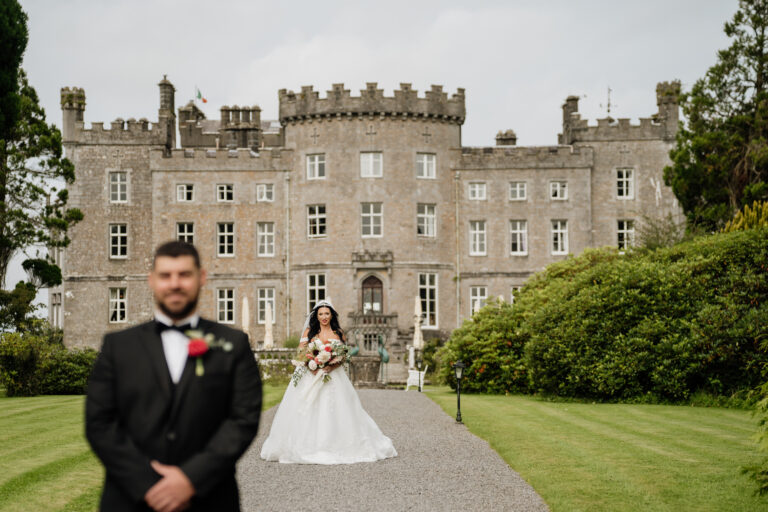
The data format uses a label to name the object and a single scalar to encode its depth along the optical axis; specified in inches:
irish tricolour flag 2224.4
